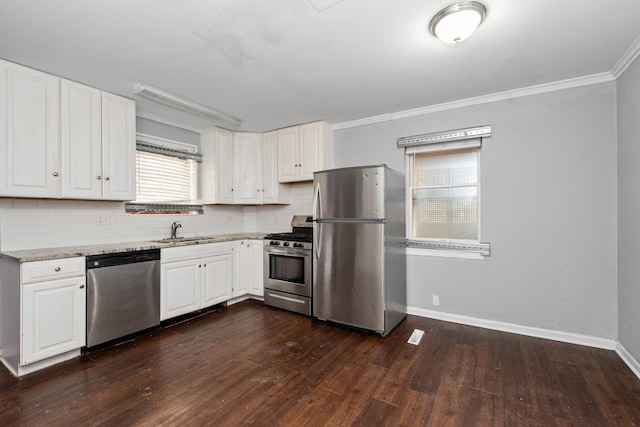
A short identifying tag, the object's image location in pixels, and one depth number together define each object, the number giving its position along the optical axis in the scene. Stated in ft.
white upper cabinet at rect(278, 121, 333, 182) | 12.48
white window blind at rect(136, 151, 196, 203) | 11.46
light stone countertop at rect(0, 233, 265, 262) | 7.37
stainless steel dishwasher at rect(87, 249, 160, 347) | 8.20
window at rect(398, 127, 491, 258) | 10.39
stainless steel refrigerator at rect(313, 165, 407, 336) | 9.53
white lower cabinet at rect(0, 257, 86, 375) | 7.11
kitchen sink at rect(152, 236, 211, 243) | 11.06
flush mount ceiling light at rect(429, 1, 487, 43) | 5.53
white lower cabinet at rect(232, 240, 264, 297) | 12.85
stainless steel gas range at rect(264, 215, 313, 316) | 11.37
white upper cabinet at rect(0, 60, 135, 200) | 7.54
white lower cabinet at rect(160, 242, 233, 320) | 10.09
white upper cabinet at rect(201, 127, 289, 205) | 13.12
